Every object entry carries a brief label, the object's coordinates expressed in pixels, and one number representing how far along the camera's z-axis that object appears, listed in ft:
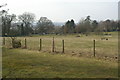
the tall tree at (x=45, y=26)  252.62
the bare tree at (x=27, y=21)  239.17
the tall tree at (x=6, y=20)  160.45
